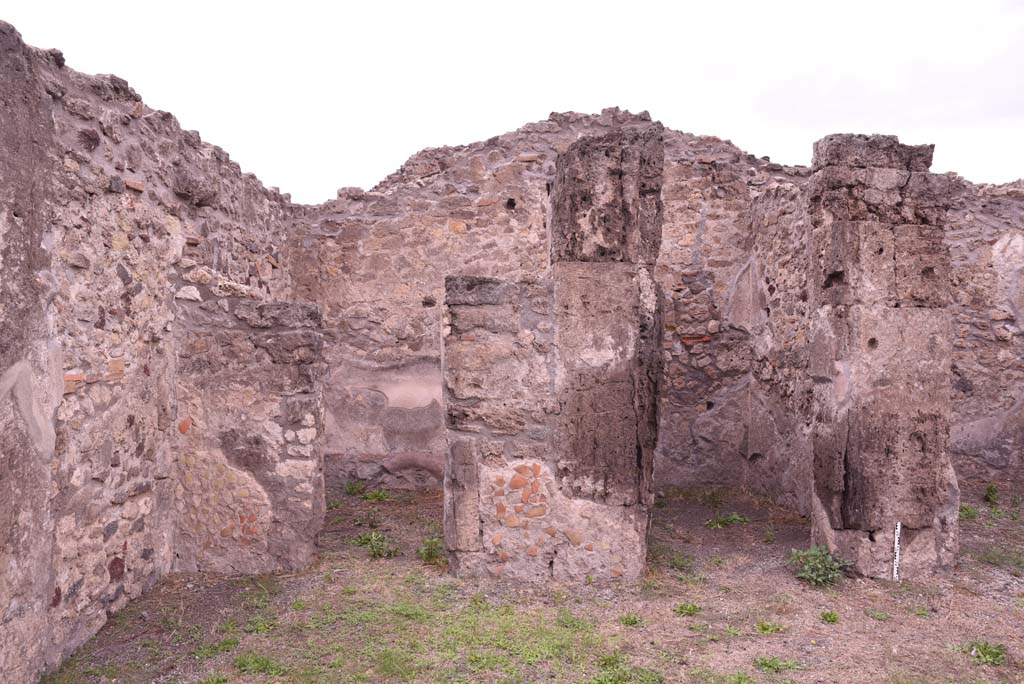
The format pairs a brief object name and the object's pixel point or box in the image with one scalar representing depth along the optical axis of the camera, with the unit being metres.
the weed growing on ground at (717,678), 3.16
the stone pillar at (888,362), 4.45
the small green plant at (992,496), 6.44
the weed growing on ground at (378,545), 4.84
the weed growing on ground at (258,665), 3.27
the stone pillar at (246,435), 4.40
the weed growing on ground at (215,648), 3.41
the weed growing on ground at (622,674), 3.15
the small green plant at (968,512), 5.95
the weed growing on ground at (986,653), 3.38
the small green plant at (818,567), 4.41
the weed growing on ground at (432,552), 4.69
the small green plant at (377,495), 6.69
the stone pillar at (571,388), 4.31
